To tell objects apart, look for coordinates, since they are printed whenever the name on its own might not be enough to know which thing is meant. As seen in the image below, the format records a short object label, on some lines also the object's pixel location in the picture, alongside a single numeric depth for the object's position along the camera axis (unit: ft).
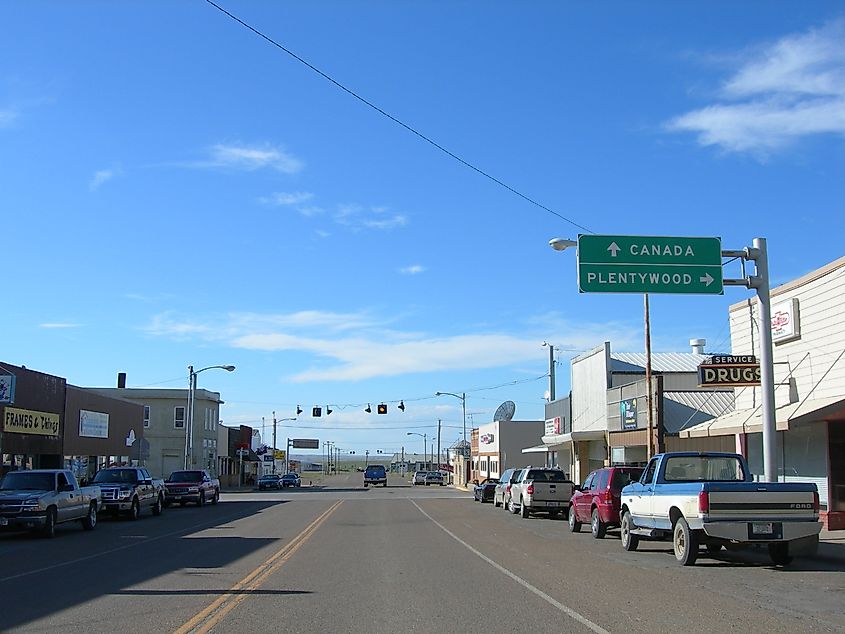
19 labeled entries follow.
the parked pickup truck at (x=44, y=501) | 74.02
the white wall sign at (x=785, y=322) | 80.38
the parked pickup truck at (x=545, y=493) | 107.86
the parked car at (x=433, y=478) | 296.71
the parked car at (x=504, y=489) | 125.97
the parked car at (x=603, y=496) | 72.49
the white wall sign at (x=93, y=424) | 142.82
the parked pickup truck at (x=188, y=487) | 138.21
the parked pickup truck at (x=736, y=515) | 49.16
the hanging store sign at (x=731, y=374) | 81.25
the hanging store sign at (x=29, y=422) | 114.21
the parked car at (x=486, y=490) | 154.81
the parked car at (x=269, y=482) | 252.01
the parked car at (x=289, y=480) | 262.06
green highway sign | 66.49
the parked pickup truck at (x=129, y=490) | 99.96
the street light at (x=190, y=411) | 171.83
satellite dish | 248.73
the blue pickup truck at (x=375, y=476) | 285.43
